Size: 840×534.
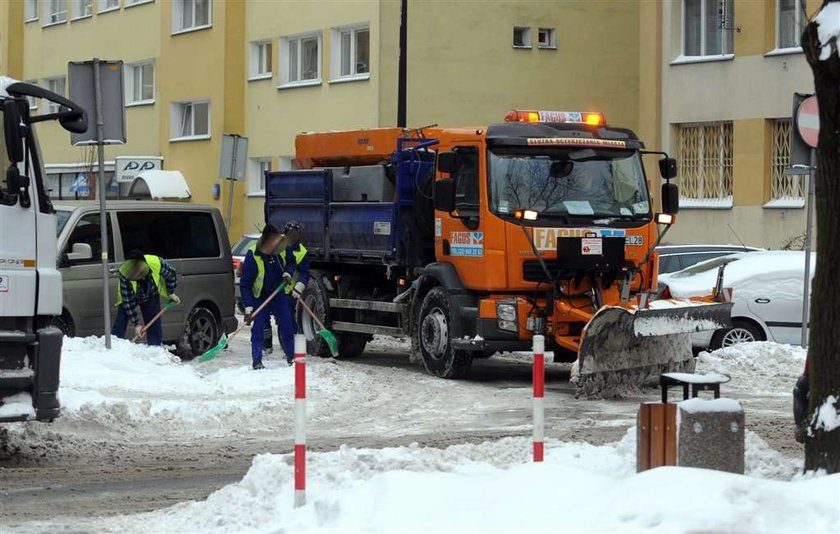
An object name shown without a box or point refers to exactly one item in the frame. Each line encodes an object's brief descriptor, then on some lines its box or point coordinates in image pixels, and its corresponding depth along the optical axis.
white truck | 11.03
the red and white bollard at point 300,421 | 8.52
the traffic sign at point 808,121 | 16.59
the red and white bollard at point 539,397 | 9.10
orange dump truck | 16.03
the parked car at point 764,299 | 19.06
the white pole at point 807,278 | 16.88
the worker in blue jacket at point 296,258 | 18.03
